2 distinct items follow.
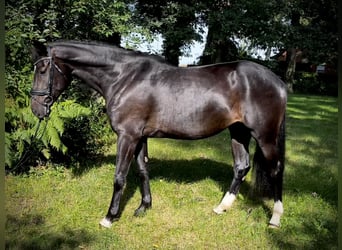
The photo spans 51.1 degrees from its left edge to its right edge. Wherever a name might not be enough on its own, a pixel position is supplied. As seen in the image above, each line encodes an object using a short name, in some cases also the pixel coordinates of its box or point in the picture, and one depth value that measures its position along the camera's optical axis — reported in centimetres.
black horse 359
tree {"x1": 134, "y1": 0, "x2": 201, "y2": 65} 1072
